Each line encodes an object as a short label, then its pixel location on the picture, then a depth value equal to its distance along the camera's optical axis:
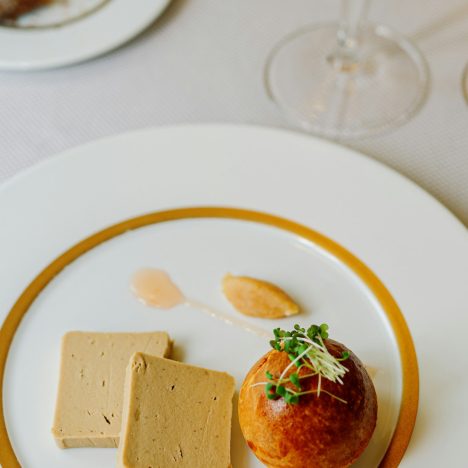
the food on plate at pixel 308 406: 0.75
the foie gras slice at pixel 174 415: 0.80
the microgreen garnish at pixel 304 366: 0.75
